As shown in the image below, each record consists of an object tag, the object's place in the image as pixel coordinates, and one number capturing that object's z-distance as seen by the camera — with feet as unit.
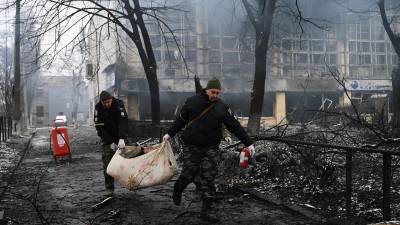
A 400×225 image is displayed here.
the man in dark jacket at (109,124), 21.07
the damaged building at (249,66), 86.58
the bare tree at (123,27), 45.32
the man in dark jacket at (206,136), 17.94
